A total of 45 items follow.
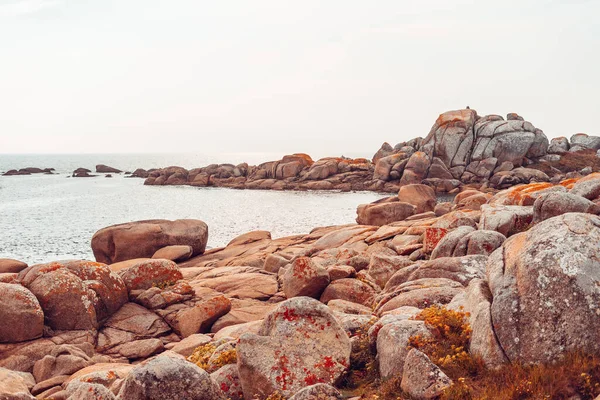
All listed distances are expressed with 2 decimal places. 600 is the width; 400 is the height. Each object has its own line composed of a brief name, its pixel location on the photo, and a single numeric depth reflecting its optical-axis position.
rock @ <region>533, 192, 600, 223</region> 19.67
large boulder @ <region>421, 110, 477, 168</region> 93.12
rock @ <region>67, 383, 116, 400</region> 8.29
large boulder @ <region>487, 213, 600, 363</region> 7.18
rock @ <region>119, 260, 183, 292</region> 21.44
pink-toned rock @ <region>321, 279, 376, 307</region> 17.48
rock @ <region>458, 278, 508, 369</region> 7.50
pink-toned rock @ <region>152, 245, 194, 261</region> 35.25
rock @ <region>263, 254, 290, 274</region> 26.62
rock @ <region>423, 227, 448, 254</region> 21.56
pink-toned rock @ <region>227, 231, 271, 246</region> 39.25
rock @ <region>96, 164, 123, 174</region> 184.25
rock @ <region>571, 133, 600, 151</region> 105.31
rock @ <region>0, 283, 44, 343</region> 16.81
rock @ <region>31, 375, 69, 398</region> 13.64
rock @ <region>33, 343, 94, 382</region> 15.07
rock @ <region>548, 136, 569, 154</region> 99.88
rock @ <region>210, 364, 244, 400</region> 9.04
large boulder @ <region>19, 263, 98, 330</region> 18.11
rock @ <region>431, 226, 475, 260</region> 18.44
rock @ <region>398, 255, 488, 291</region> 14.38
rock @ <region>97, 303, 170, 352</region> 18.42
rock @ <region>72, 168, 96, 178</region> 158.75
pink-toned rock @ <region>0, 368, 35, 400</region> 9.82
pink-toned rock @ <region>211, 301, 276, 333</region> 18.86
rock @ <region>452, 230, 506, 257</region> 17.44
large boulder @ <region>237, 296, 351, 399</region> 8.69
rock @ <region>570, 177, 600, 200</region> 22.91
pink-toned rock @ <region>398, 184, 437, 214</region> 52.69
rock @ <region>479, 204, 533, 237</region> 20.98
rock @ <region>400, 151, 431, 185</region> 89.69
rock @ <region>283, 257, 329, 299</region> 18.25
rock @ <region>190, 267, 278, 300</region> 22.53
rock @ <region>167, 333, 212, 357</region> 15.25
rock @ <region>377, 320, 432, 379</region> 8.23
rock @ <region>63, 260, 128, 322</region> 19.52
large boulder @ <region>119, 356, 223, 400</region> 7.86
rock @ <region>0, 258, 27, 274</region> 26.76
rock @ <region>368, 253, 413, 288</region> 19.73
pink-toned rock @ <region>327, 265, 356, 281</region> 19.09
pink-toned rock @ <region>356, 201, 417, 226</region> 42.14
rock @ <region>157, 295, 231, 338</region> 18.98
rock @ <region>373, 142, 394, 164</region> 112.38
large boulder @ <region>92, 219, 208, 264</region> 35.97
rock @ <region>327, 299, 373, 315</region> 14.52
